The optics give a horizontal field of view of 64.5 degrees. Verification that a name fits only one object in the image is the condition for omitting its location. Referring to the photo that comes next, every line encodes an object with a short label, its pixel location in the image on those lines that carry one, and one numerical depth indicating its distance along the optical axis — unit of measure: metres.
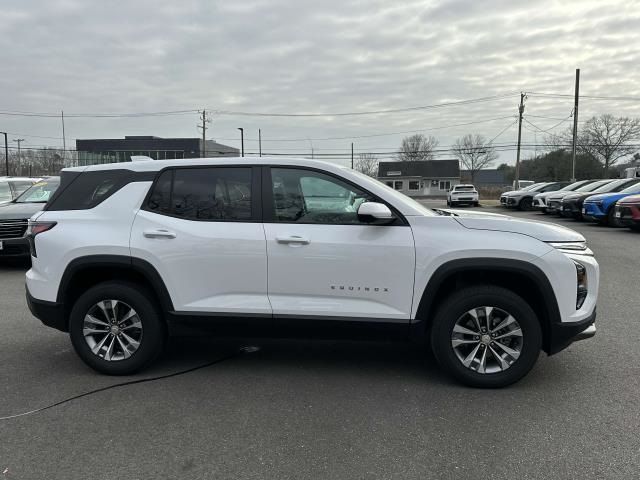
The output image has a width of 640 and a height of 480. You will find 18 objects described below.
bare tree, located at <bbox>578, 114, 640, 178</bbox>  63.12
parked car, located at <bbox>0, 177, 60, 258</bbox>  9.04
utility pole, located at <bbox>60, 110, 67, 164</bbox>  67.04
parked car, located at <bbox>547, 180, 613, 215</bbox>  19.95
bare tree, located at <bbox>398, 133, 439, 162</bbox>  84.44
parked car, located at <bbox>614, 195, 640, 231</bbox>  14.20
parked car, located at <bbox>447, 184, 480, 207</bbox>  35.50
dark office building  76.94
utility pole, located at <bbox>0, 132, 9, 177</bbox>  56.37
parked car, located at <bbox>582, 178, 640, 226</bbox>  16.23
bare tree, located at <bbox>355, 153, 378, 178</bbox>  82.44
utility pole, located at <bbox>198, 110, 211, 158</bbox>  60.51
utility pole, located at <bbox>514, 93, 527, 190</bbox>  46.88
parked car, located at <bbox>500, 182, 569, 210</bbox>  26.86
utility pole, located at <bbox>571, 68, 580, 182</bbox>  35.03
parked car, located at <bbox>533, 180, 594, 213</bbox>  22.48
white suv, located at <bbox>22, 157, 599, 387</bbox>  3.83
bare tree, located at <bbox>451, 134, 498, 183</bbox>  84.00
